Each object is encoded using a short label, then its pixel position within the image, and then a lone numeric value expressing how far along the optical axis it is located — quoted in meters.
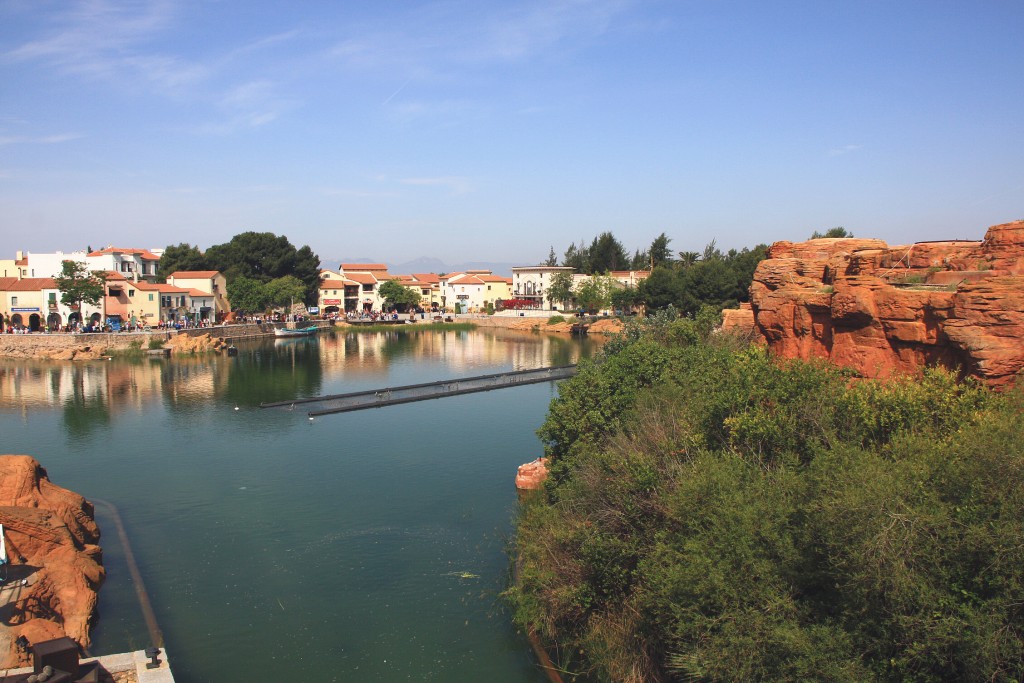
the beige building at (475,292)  118.69
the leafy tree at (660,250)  115.00
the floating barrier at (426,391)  38.84
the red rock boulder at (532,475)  23.47
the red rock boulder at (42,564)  13.94
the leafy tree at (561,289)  105.19
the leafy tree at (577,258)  126.69
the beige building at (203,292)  82.31
